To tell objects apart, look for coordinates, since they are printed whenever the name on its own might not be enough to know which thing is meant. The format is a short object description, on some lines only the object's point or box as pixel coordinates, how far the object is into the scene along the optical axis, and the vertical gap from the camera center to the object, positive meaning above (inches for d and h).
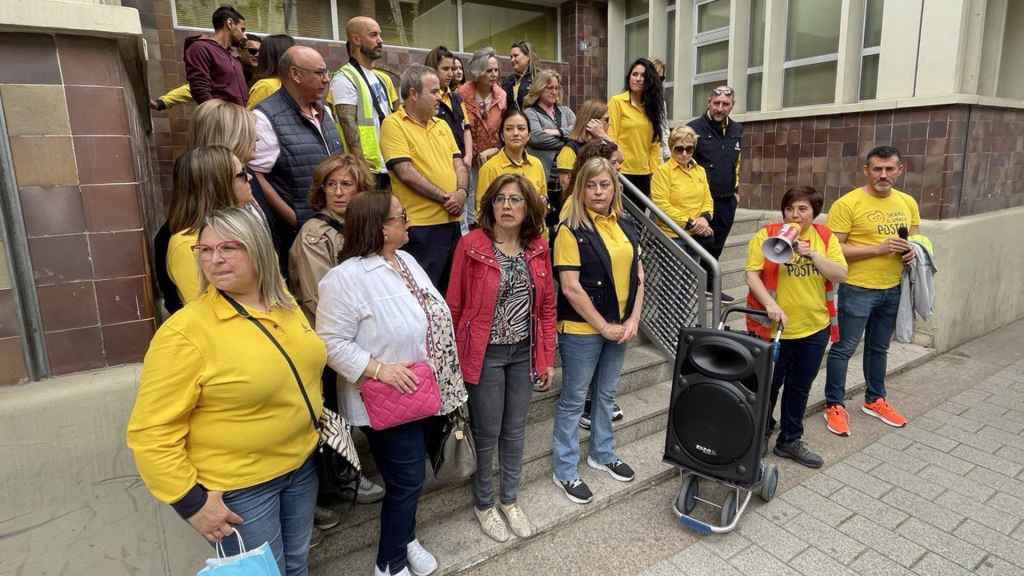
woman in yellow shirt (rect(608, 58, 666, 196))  174.2 +18.0
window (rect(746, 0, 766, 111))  269.6 +56.6
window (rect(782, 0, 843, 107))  240.8 +52.4
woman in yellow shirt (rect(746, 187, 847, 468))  128.0 -24.4
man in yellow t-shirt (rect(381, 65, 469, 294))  120.5 +3.1
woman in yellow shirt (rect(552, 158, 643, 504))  113.9 -23.2
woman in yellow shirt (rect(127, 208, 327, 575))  60.6 -22.9
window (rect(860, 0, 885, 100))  226.5 +48.7
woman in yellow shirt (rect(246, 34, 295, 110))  124.9 +28.1
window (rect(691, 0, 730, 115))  283.3 +65.3
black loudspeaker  105.5 -42.1
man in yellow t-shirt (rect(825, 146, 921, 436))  149.5 -22.4
